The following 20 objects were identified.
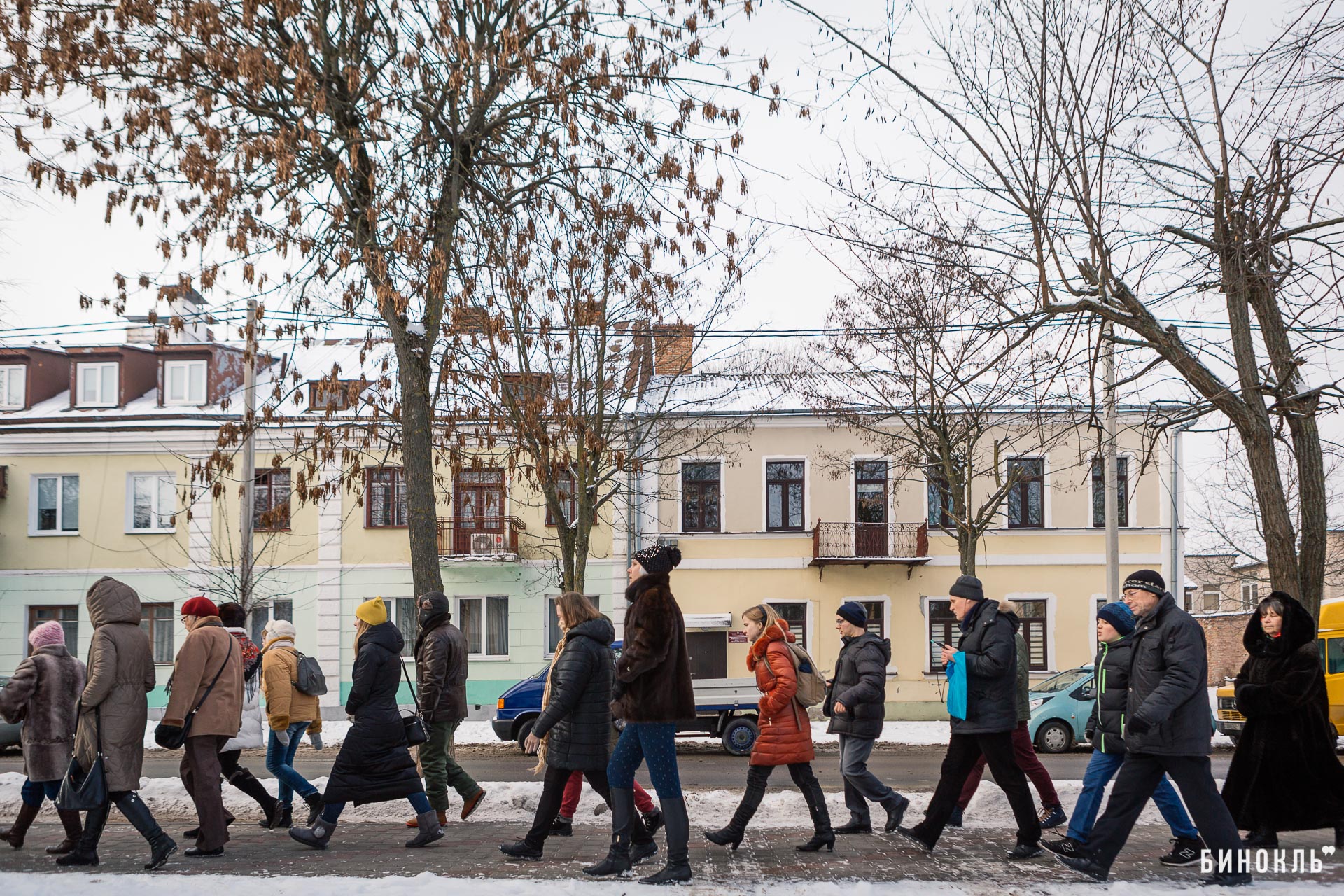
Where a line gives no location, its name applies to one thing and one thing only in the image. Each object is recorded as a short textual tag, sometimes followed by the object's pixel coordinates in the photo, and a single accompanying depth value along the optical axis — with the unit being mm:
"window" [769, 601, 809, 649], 28094
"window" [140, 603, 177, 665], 28438
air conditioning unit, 27953
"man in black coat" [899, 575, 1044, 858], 7434
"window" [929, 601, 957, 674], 27984
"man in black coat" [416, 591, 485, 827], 8789
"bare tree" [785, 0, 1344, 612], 8688
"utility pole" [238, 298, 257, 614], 21766
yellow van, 17984
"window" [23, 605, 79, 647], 28703
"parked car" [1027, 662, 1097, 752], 18703
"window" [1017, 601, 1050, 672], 28062
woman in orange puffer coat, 7773
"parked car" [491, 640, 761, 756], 18016
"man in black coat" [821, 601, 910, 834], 8469
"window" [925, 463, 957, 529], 28109
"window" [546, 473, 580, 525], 27217
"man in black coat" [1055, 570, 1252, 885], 6641
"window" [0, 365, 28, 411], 30594
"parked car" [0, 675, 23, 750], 19688
